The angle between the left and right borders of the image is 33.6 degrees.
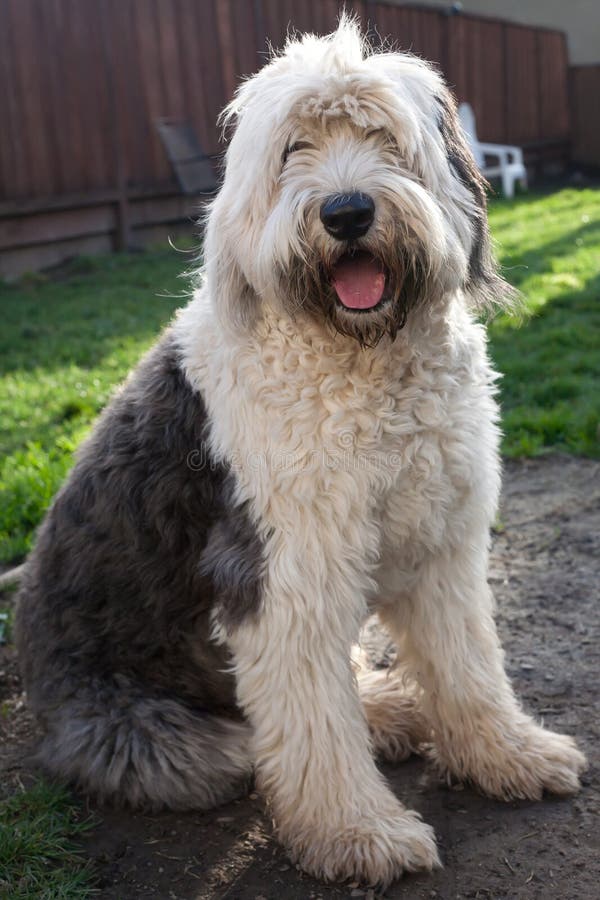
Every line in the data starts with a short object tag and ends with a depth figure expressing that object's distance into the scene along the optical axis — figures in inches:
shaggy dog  91.1
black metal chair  447.5
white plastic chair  551.8
